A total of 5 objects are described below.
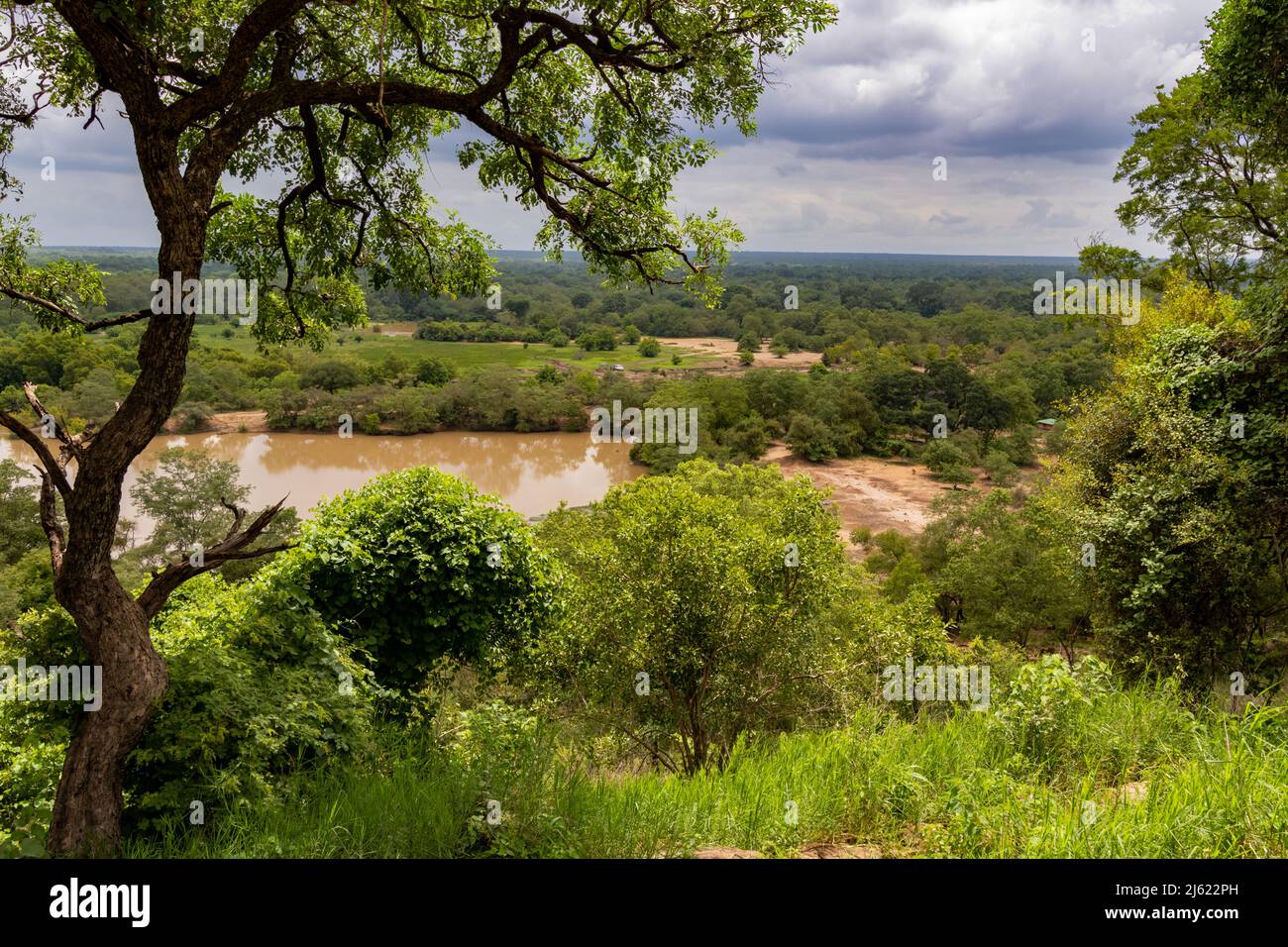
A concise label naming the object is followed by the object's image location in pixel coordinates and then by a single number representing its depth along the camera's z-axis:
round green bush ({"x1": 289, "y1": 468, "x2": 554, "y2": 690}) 6.61
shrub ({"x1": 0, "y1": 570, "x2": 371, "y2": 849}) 3.68
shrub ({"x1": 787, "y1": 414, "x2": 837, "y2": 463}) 49.50
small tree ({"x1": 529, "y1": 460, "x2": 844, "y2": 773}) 7.43
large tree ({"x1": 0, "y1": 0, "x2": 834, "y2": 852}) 3.49
